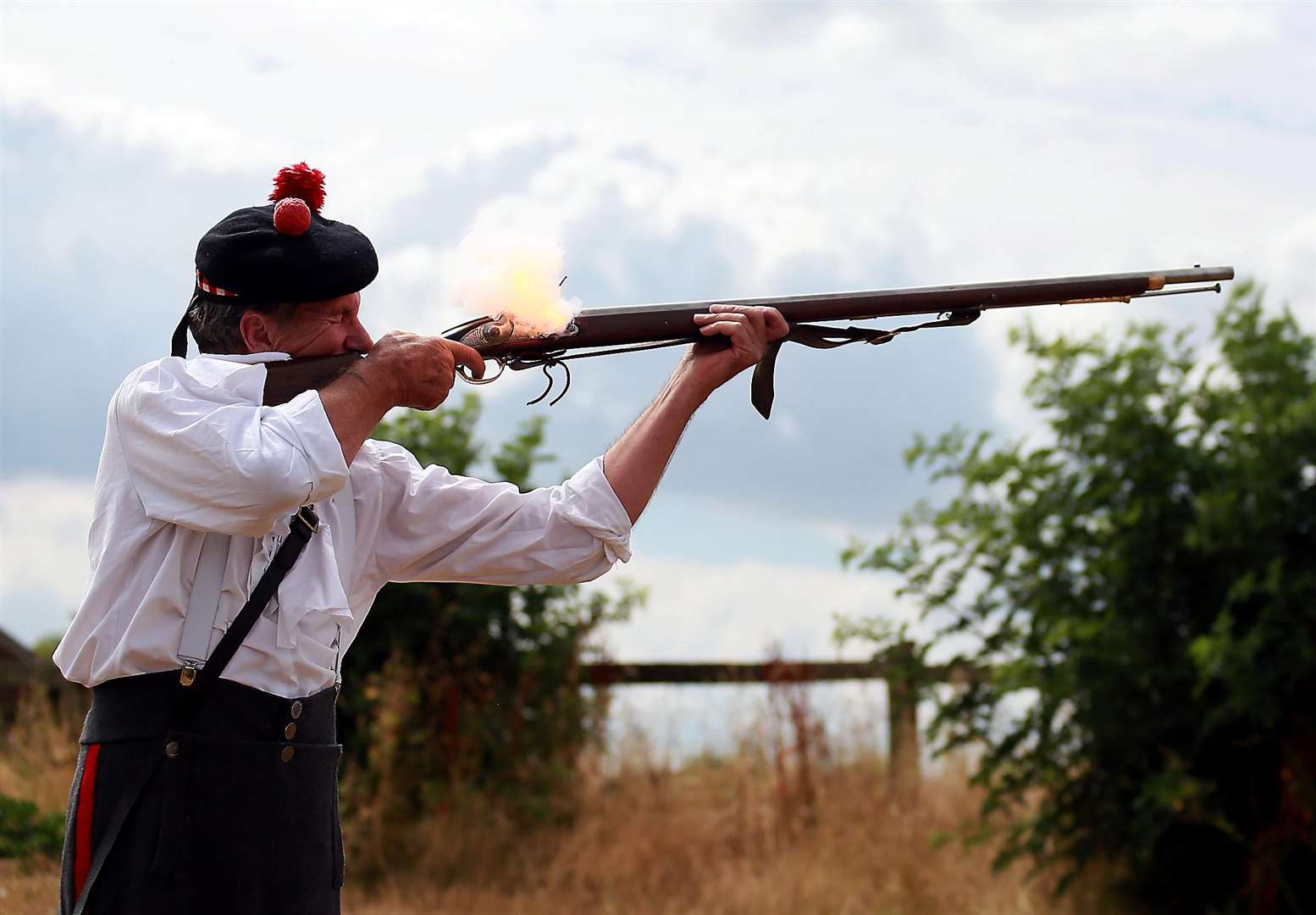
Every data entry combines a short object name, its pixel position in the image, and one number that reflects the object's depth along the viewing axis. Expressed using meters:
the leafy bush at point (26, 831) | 8.62
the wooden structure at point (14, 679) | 11.28
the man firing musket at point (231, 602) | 3.29
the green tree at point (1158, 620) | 7.89
